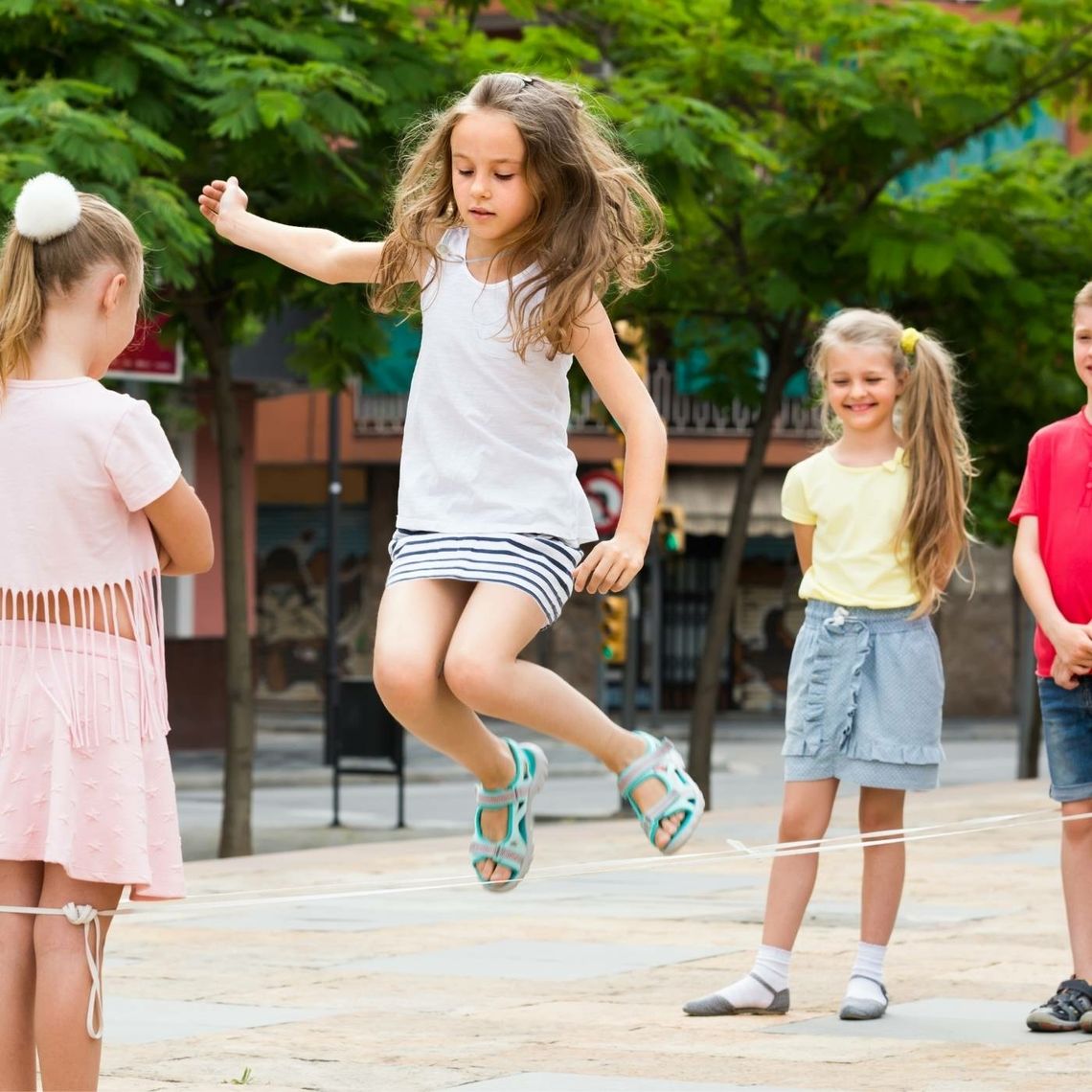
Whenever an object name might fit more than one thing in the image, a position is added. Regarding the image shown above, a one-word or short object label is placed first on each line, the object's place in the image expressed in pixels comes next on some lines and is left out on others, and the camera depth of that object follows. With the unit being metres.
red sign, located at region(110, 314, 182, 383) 26.13
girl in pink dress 8.24
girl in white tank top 9.05
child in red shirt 12.28
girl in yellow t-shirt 12.59
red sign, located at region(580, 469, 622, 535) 35.14
